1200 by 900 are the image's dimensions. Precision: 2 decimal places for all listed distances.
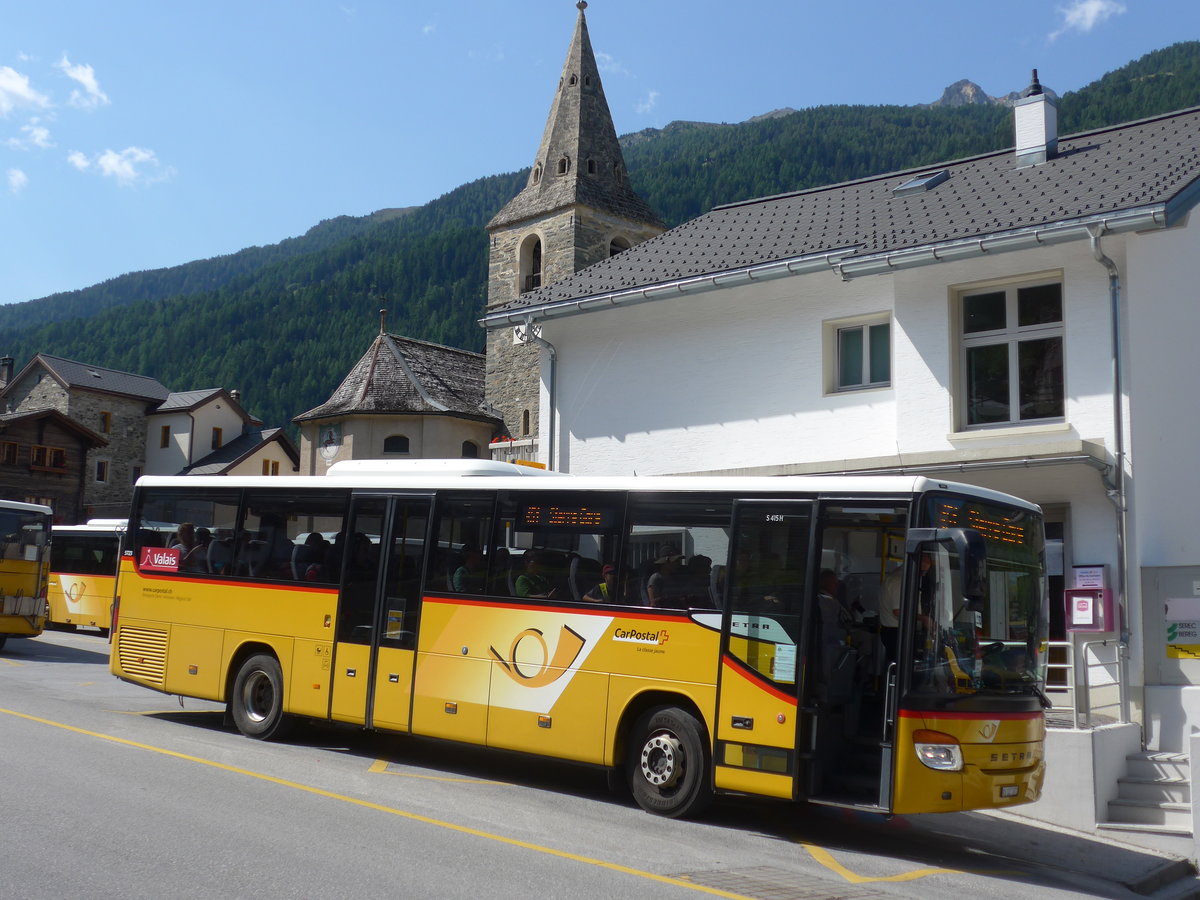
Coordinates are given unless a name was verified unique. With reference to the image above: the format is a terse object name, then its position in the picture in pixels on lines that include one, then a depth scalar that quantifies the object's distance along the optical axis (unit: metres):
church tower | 49.69
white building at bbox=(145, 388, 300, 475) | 73.12
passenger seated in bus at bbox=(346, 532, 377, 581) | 12.13
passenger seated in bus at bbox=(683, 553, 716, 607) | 9.72
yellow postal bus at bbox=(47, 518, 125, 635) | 30.86
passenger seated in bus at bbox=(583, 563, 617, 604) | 10.32
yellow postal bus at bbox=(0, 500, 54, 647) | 22.05
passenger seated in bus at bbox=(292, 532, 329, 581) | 12.50
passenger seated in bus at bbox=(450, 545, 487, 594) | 11.30
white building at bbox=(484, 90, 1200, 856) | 13.49
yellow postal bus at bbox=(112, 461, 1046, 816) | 8.70
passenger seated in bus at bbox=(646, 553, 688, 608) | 9.91
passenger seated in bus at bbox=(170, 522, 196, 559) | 13.80
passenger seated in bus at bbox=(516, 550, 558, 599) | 10.79
